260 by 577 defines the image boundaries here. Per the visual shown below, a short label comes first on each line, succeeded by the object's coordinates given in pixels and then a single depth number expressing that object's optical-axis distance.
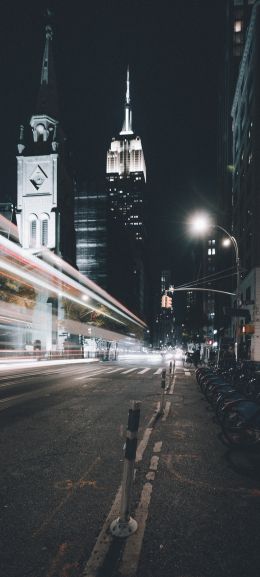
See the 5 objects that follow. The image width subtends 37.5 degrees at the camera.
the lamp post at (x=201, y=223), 20.86
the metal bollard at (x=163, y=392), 10.78
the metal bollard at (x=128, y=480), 3.79
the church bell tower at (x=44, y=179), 74.69
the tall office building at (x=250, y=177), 39.25
